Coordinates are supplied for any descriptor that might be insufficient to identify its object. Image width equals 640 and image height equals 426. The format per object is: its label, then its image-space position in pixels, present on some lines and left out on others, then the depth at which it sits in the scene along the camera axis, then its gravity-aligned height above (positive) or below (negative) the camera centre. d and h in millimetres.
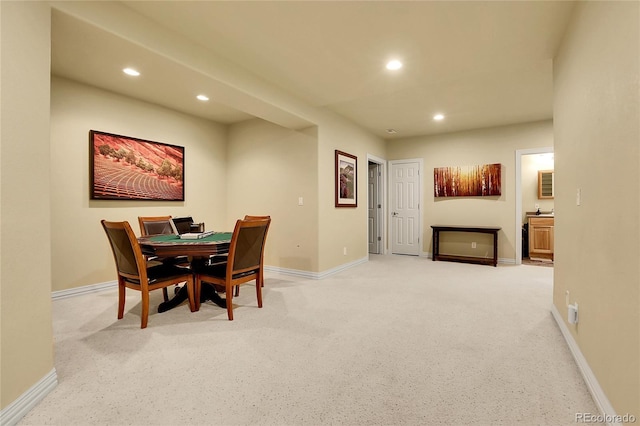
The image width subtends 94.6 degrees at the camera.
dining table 2553 -306
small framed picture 4629 +526
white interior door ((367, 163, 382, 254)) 6391 +77
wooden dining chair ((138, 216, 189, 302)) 3232 -197
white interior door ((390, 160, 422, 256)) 6074 +93
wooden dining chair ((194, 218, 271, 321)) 2637 -496
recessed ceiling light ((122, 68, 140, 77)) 2837 +1394
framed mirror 5966 +546
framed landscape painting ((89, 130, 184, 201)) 3504 +579
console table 5046 -563
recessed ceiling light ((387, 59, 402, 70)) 2885 +1462
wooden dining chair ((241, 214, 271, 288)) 3729 -76
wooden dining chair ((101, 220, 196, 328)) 2393 -517
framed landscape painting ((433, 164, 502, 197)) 5273 +567
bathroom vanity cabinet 5473 -499
